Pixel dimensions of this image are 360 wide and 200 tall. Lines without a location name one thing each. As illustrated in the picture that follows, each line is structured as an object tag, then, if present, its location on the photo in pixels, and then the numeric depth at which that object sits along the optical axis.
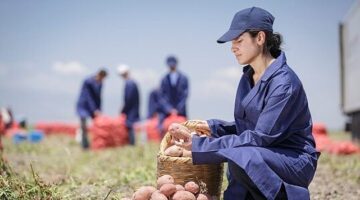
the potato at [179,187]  3.81
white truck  15.30
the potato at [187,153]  3.98
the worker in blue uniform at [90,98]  13.73
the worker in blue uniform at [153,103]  19.22
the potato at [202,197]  3.79
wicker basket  3.92
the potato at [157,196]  3.68
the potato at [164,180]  3.85
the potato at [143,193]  3.77
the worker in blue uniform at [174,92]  12.84
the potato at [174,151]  4.01
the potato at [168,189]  3.75
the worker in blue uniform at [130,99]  13.85
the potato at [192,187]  3.84
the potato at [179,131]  3.87
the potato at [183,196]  3.70
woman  3.67
